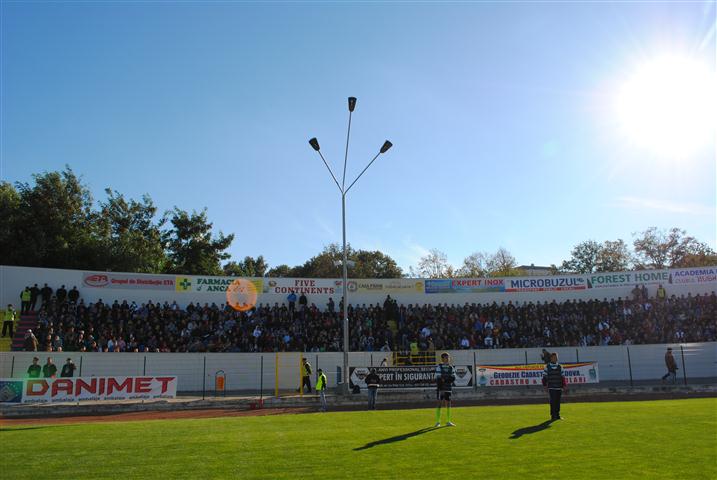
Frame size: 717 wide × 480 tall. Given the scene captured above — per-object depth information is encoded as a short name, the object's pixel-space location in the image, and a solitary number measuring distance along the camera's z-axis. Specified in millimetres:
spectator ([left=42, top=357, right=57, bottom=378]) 23094
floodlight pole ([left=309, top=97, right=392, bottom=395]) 24359
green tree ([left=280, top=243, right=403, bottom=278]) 76438
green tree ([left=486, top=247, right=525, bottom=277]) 79125
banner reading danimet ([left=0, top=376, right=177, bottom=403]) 21594
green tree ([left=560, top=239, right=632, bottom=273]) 77875
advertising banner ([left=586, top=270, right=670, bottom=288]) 39500
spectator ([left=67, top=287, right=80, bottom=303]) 32662
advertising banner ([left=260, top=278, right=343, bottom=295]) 37312
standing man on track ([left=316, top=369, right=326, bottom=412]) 22022
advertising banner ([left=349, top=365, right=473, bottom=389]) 25672
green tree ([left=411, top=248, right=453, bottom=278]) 76888
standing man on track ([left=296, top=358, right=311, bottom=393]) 26453
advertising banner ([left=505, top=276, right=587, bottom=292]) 40125
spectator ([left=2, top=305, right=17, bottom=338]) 29344
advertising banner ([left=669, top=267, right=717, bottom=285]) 39219
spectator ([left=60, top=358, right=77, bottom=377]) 24047
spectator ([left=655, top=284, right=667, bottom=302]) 38372
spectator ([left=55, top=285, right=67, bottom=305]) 32188
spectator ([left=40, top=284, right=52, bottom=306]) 32062
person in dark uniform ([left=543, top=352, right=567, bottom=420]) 14234
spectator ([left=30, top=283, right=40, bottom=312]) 31803
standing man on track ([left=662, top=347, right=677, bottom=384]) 27578
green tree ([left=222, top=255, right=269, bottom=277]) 70438
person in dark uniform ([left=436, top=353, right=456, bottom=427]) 14197
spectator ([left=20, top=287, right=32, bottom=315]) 31406
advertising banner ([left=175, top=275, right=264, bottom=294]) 35719
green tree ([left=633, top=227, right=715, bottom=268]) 71625
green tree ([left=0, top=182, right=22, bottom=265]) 42438
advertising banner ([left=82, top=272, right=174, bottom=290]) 33781
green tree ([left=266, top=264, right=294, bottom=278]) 81375
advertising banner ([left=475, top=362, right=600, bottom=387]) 26797
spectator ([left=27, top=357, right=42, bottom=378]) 22750
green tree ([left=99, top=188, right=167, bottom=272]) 47656
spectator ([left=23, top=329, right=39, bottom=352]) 26812
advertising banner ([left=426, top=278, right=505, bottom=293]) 39531
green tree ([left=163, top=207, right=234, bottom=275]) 57875
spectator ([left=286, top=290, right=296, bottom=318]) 36953
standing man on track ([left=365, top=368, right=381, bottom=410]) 21344
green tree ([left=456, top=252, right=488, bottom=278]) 79500
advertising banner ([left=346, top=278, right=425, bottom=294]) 38812
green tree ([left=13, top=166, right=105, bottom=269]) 43438
